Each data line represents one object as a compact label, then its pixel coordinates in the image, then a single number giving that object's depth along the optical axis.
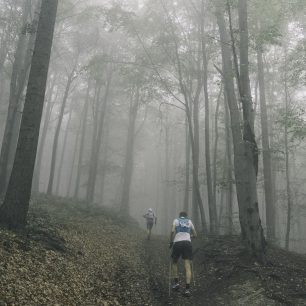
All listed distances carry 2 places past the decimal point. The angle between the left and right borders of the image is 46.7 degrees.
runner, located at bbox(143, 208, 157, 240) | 19.62
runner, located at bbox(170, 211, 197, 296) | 9.55
